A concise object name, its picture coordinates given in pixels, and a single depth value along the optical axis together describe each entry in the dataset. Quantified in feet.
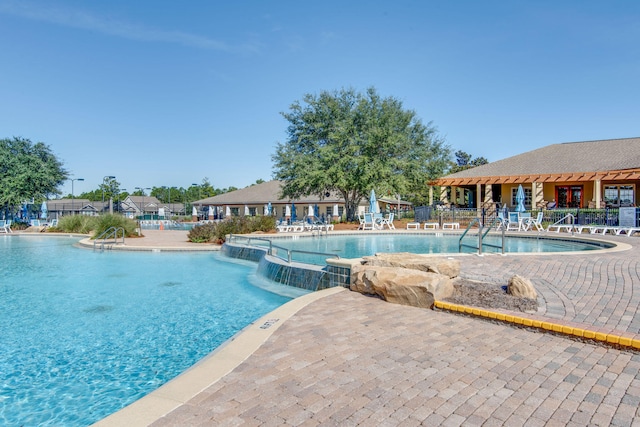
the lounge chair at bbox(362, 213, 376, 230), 75.31
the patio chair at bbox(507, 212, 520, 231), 69.44
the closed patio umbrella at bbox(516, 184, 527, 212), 73.10
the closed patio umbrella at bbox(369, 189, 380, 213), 78.02
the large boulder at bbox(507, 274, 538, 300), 17.21
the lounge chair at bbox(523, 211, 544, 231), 67.05
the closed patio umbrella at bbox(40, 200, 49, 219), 104.82
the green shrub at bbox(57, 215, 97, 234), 78.12
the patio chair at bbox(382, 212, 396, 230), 76.66
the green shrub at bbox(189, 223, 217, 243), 55.98
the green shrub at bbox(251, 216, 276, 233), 65.26
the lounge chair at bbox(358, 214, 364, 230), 76.63
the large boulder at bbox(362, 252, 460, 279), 20.02
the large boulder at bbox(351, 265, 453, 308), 17.02
